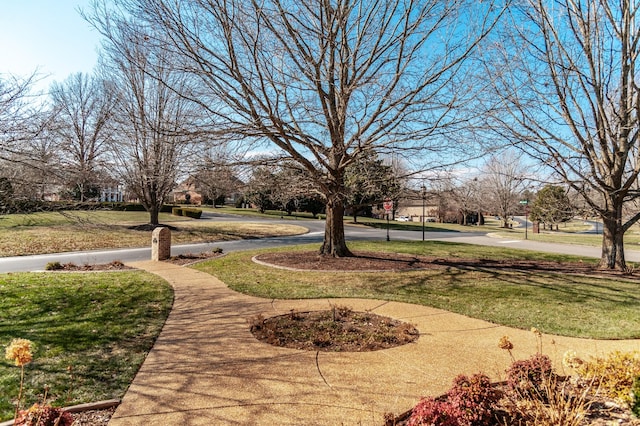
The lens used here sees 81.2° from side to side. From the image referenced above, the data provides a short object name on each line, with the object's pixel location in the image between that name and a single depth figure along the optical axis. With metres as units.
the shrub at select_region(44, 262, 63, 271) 10.25
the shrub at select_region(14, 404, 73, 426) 2.24
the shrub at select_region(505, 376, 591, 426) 2.62
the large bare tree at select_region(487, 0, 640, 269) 8.98
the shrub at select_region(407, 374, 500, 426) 2.52
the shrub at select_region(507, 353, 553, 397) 3.28
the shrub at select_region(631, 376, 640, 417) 2.88
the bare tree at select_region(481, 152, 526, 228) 38.06
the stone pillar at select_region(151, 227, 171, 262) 12.51
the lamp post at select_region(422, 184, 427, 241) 10.19
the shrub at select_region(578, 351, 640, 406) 3.09
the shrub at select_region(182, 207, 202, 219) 32.16
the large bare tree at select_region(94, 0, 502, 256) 7.41
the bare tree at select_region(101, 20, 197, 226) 7.64
